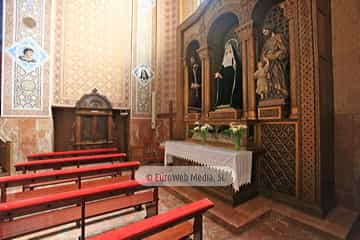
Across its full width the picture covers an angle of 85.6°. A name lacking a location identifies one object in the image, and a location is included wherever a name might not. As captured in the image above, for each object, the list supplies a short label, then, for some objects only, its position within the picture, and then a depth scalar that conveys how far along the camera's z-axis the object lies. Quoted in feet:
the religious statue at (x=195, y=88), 17.99
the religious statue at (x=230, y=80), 13.89
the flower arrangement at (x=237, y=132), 11.31
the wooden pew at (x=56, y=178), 7.89
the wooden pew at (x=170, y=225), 4.13
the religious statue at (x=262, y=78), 11.47
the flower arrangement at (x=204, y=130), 14.32
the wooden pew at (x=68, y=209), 5.60
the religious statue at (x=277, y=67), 10.95
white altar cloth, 10.00
